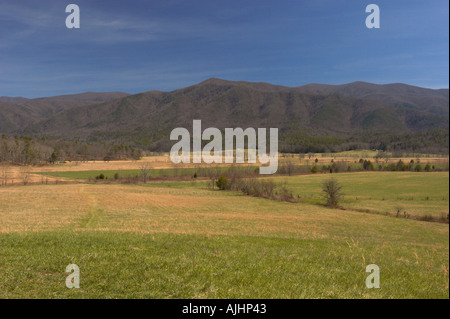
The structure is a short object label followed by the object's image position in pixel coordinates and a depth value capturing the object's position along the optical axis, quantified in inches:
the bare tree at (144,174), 3991.6
